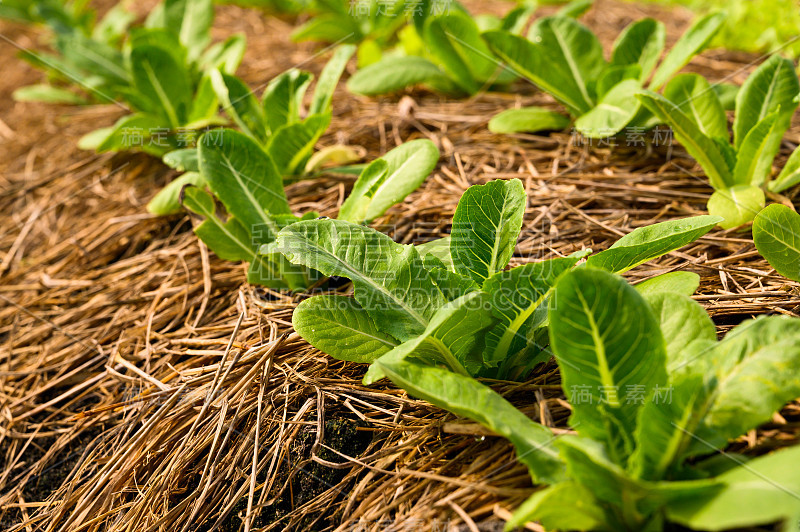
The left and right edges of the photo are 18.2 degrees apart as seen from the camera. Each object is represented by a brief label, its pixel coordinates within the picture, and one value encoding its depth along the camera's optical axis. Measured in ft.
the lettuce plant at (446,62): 6.10
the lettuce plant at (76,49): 7.44
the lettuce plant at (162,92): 6.09
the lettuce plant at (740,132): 4.85
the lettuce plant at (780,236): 4.53
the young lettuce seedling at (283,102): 5.57
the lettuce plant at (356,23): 7.74
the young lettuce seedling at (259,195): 4.88
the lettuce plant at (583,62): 5.21
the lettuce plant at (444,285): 4.44
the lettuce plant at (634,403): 4.14
